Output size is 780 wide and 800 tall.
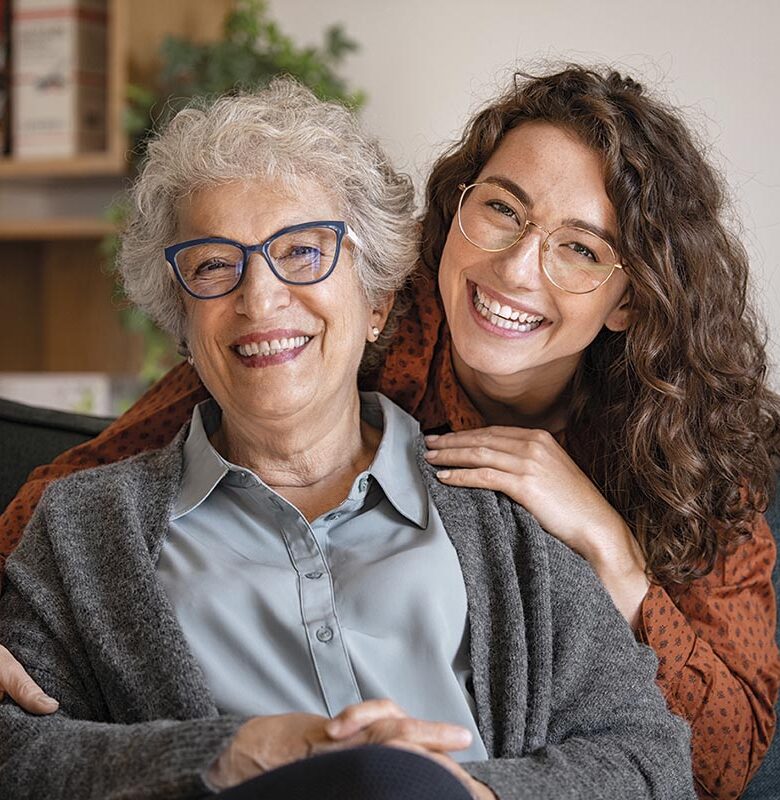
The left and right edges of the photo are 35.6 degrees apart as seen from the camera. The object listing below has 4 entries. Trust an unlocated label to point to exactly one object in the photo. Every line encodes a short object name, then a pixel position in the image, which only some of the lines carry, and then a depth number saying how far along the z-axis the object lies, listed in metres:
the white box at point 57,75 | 3.58
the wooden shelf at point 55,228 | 3.68
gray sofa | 2.08
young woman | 1.72
